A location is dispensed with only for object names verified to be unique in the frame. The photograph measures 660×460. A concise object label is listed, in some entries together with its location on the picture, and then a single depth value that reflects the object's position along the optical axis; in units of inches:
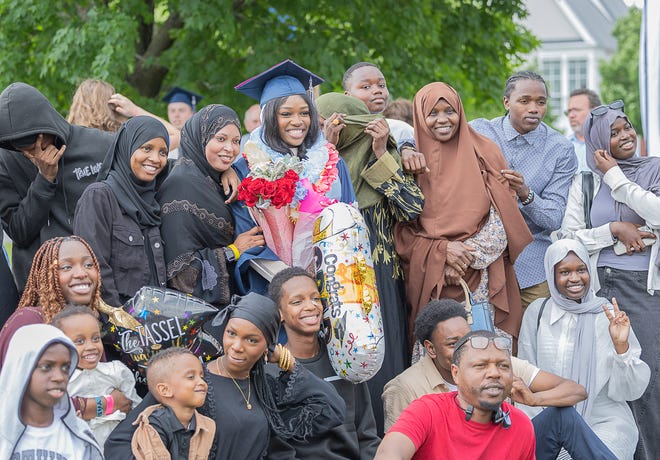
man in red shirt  220.2
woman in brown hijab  267.1
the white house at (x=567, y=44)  1852.9
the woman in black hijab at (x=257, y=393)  210.5
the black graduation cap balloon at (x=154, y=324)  215.9
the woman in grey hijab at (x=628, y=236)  283.3
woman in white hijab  263.7
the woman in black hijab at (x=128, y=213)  231.8
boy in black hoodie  241.8
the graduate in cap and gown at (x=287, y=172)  243.8
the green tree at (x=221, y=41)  458.9
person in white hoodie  185.9
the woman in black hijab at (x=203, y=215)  244.1
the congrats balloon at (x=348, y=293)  231.1
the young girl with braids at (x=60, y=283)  214.1
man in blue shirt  286.8
